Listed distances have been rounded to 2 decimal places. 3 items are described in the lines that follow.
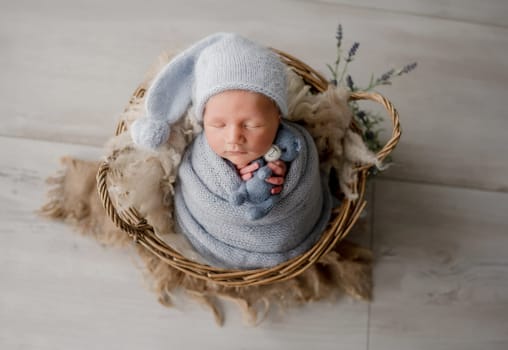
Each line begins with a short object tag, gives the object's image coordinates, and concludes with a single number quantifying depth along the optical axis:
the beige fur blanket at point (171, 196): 1.05
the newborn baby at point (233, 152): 0.86
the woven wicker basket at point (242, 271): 1.05
